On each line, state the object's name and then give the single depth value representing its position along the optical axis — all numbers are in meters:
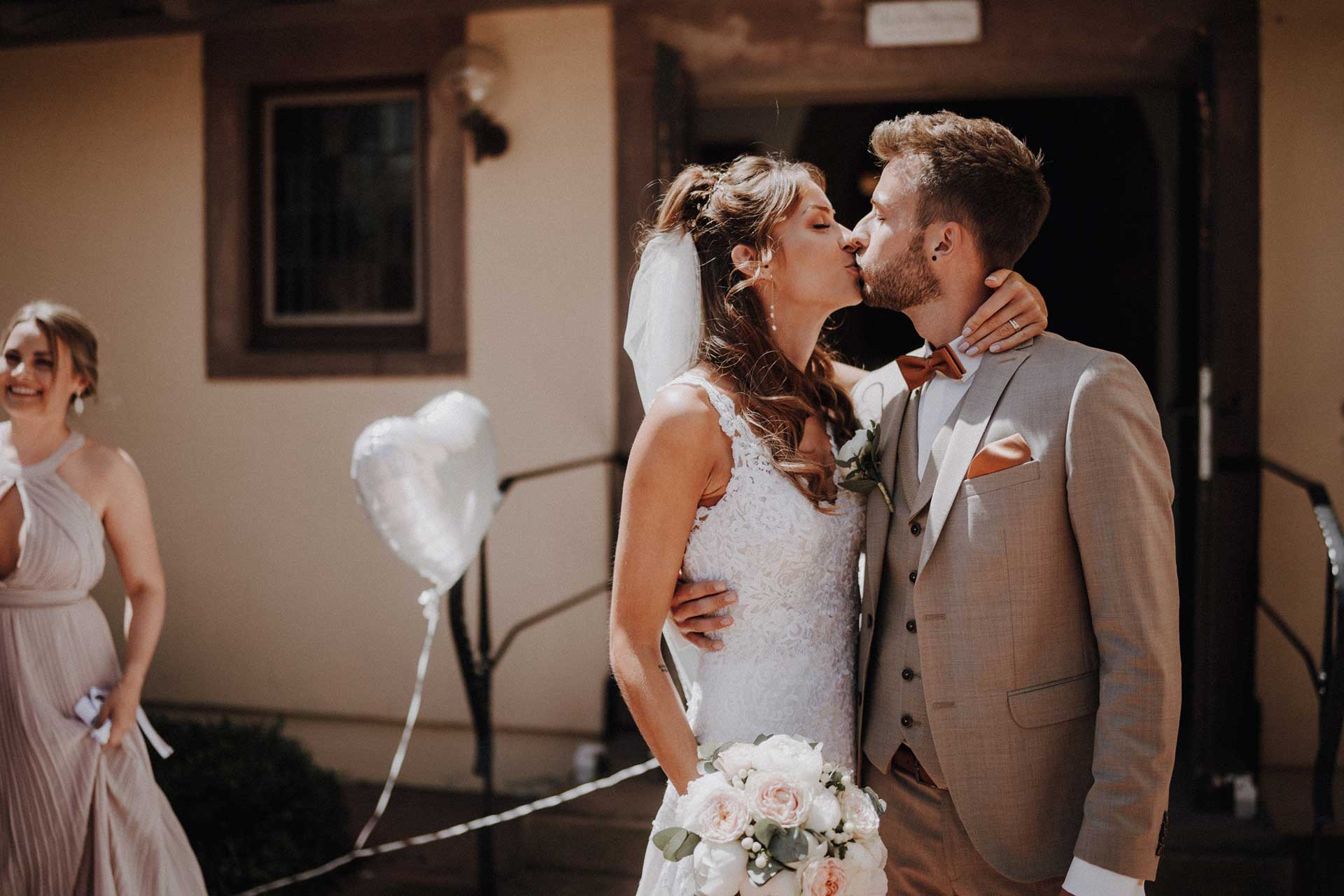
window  5.29
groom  1.87
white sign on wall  4.55
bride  2.10
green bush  3.75
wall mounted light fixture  5.02
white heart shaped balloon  3.21
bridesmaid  2.93
